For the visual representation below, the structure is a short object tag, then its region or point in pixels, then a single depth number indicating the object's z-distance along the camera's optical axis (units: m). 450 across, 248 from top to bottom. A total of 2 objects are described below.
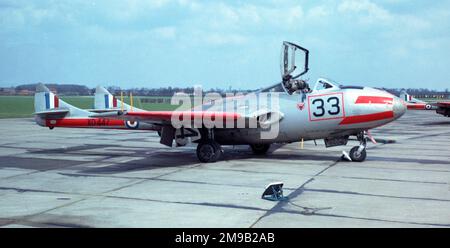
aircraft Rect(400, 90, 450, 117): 35.25
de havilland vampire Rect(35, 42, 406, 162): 12.65
